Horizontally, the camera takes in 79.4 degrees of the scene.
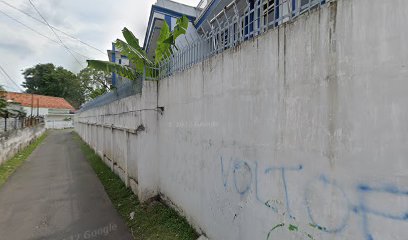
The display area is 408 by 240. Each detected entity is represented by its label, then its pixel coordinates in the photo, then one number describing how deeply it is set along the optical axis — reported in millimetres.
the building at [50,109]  39438
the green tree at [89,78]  41912
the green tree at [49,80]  53844
